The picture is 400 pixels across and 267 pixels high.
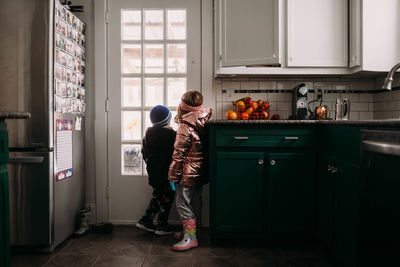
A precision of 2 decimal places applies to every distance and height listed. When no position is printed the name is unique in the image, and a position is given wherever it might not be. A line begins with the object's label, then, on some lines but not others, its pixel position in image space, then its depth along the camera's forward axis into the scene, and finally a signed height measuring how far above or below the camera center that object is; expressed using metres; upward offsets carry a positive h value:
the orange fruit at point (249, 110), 2.79 +0.18
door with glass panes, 2.93 +0.53
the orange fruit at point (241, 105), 2.78 +0.22
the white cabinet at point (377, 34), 2.54 +0.80
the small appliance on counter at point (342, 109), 2.53 +0.17
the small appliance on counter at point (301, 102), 2.73 +0.25
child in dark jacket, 2.59 -0.18
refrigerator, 2.20 +0.15
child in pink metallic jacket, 2.33 -0.24
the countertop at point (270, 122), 2.32 +0.06
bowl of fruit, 2.76 +0.18
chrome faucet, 1.84 +0.30
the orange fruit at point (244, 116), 2.74 +0.12
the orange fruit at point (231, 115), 2.73 +0.13
